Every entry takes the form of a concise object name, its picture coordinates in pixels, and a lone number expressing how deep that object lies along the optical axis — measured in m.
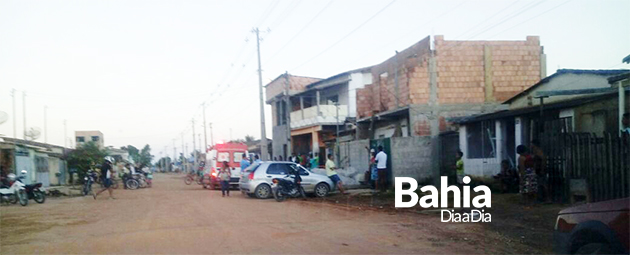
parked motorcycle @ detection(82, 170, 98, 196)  25.08
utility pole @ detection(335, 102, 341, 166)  29.12
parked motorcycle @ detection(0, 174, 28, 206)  19.56
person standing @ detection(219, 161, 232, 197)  21.84
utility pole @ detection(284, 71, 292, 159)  33.22
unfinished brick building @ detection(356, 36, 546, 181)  24.45
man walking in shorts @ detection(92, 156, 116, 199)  21.94
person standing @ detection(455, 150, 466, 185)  19.16
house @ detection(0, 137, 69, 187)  27.50
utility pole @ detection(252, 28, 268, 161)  33.25
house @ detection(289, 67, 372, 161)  33.97
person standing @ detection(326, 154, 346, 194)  20.50
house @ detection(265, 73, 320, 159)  39.44
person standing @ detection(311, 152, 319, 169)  29.45
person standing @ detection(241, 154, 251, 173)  24.65
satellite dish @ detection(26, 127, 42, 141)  32.09
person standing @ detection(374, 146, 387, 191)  19.76
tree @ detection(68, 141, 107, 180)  38.16
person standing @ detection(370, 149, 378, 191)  20.89
